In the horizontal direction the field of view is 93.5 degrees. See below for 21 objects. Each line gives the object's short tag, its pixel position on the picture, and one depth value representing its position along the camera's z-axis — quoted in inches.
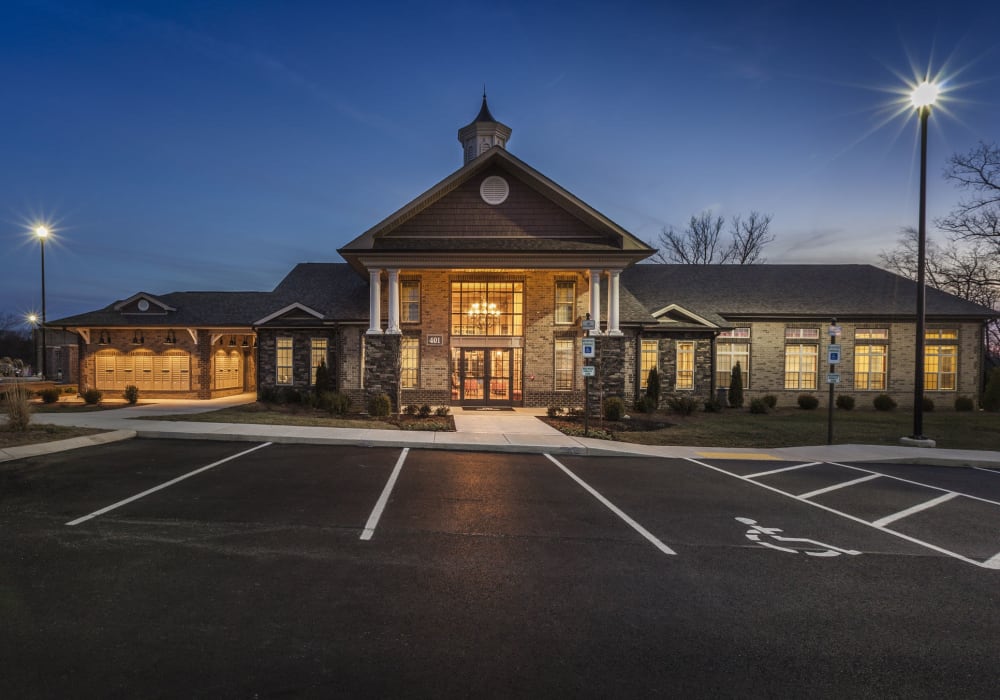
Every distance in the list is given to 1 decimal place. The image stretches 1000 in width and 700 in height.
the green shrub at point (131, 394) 774.5
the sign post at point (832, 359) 506.3
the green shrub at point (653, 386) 760.8
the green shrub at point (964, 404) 866.1
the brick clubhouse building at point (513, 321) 706.8
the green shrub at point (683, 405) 749.9
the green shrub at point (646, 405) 729.6
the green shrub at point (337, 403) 683.4
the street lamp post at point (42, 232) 947.2
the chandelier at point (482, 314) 778.8
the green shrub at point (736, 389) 849.5
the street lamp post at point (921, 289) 485.1
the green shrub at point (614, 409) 649.0
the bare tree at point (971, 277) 918.6
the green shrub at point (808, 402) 855.1
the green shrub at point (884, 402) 857.5
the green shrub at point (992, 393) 757.3
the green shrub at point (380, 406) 653.3
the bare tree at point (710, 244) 1738.4
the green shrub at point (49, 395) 759.7
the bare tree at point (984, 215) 865.5
